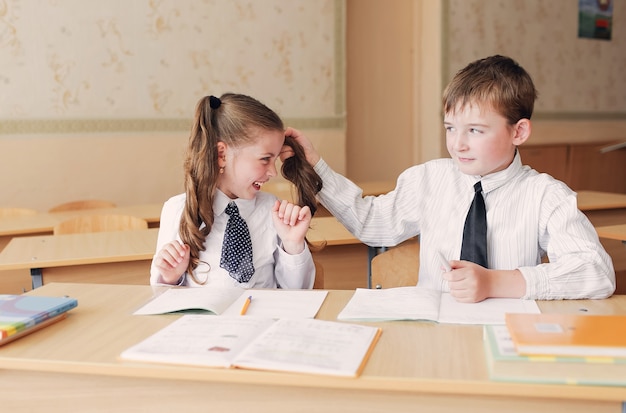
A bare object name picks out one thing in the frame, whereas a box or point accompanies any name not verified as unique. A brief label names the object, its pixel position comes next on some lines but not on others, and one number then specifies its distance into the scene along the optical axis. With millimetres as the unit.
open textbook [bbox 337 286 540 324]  1445
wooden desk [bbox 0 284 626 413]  1126
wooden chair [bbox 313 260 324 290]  2170
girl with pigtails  1955
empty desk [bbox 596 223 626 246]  2858
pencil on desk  1513
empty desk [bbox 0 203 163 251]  3318
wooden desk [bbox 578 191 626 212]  3660
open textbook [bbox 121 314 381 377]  1170
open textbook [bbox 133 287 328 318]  1530
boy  1601
